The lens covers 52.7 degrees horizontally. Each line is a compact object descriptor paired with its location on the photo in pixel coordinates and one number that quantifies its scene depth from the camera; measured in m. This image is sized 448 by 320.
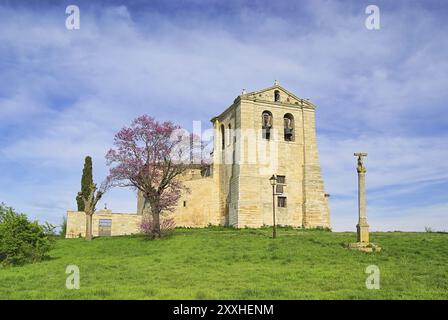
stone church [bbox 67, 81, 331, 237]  35.56
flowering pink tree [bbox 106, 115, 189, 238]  27.66
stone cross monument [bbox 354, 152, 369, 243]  19.48
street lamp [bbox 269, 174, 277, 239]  24.60
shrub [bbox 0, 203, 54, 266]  19.06
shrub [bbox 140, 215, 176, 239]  28.56
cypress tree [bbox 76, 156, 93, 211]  38.12
